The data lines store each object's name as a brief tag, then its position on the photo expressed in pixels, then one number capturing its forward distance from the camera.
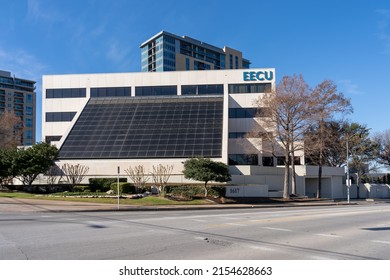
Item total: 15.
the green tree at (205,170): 31.30
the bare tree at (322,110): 38.91
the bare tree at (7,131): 52.34
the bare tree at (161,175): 33.61
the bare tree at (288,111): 38.91
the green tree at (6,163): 33.12
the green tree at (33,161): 33.34
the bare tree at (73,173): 35.62
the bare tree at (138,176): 34.29
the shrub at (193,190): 33.08
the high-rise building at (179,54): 145.75
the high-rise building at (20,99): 150.88
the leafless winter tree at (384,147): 64.19
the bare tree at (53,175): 36.69
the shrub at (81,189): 34.79
